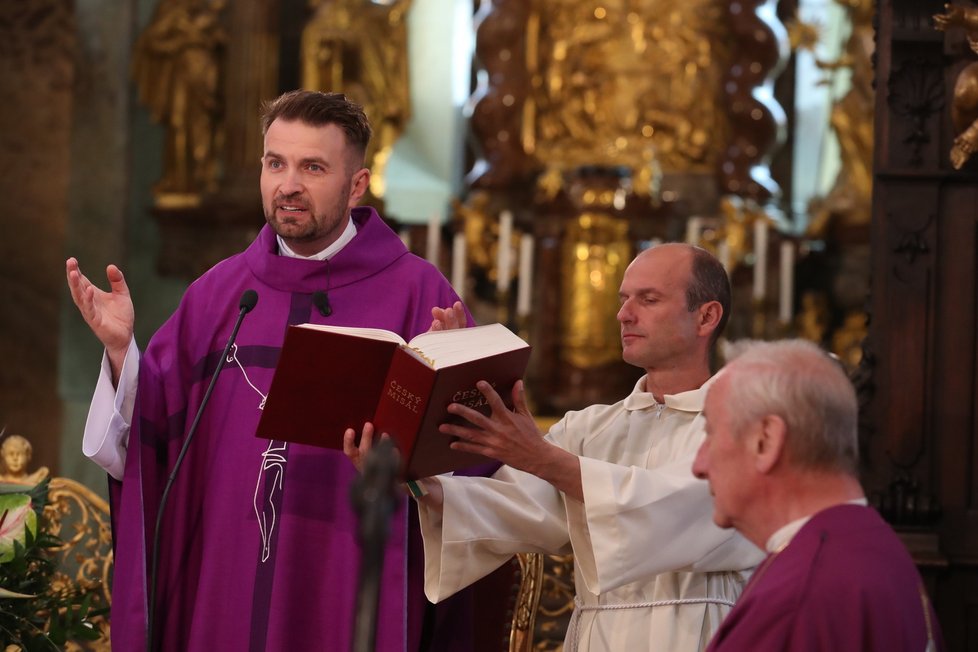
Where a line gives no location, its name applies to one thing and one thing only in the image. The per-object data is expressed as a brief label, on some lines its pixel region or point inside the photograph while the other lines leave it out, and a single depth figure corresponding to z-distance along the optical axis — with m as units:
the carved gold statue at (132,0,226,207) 19.16
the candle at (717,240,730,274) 16.86
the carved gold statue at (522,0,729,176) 18.80
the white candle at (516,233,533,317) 15.71
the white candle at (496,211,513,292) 16.28
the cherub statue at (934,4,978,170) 9.15
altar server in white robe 6.80
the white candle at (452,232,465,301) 15.99
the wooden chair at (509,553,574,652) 8.84
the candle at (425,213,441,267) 16.97
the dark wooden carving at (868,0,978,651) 9.53
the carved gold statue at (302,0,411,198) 19.09
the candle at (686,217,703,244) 17.05
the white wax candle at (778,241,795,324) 16.88
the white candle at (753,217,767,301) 16.91
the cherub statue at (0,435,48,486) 9.73
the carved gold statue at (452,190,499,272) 17.94
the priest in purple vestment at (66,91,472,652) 7.38
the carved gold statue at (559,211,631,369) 17.28
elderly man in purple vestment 4.81
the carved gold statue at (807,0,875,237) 18.28
